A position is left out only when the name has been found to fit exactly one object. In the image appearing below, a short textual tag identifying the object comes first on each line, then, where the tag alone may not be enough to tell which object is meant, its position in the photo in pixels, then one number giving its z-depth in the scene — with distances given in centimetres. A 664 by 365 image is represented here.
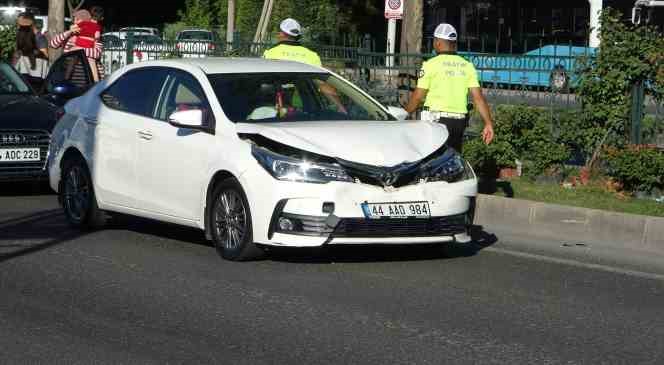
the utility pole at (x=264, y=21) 2961
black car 1397
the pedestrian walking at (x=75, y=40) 2023
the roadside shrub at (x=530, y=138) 1454
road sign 2620
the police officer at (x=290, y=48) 1357
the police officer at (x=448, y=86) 1210
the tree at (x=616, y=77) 1412
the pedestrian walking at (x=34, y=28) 2281
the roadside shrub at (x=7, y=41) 3197
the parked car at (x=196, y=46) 2206
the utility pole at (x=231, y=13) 4753
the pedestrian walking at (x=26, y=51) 2258
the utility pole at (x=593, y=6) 3271
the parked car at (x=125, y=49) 2344
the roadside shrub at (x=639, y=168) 1309
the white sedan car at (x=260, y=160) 946
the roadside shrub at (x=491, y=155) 1452
